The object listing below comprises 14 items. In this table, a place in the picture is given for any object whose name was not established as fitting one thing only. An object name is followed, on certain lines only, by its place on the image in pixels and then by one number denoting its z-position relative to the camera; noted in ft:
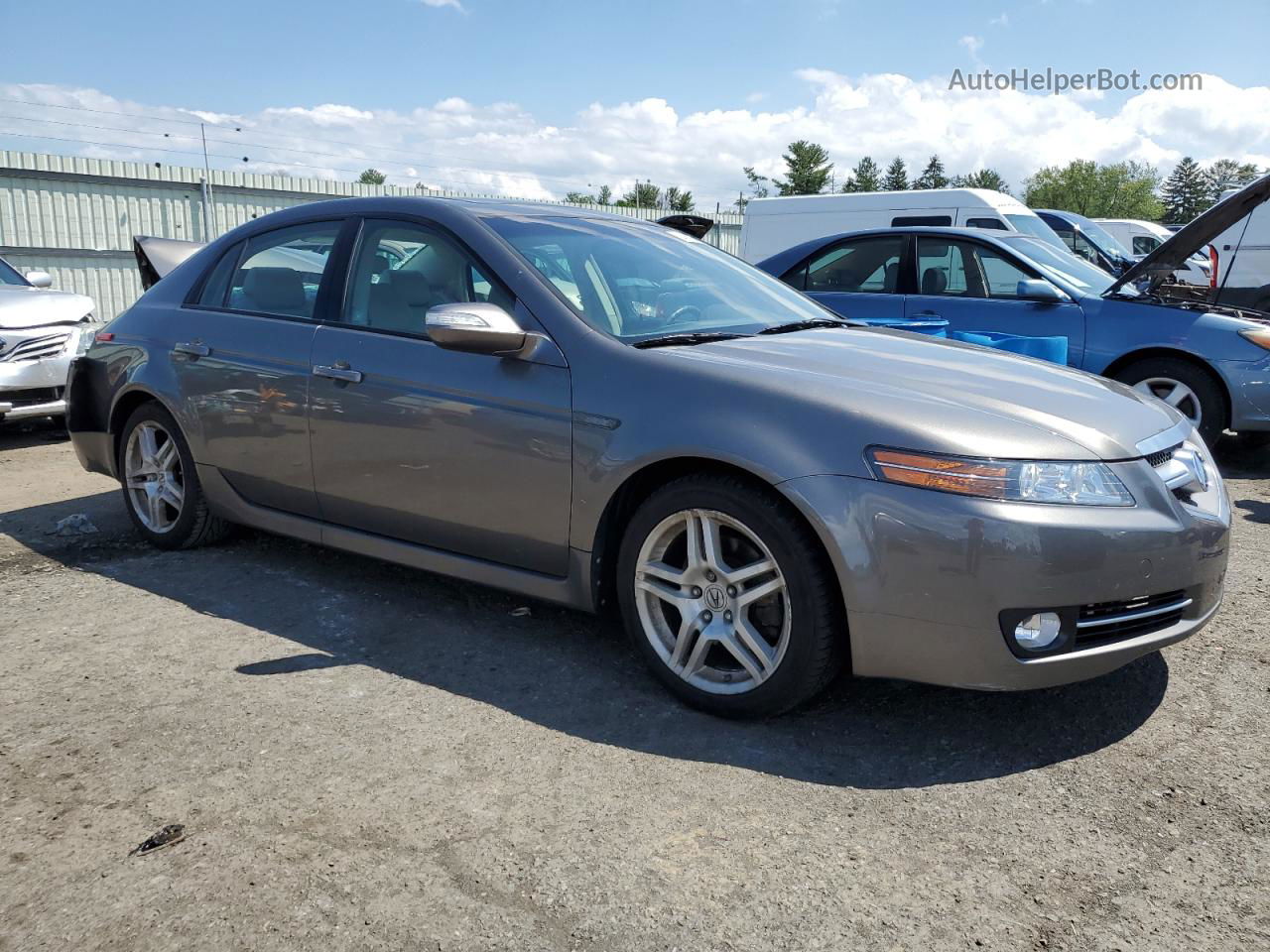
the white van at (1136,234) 63.82
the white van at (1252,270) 41.42
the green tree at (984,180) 251.80
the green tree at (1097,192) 231.91
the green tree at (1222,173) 349.00
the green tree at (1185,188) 366.02
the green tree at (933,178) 261.24
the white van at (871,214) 39.83
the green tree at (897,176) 265.34
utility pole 63.93
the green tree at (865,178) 220.23
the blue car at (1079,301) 23.17
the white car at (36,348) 25.14
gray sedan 9.11
